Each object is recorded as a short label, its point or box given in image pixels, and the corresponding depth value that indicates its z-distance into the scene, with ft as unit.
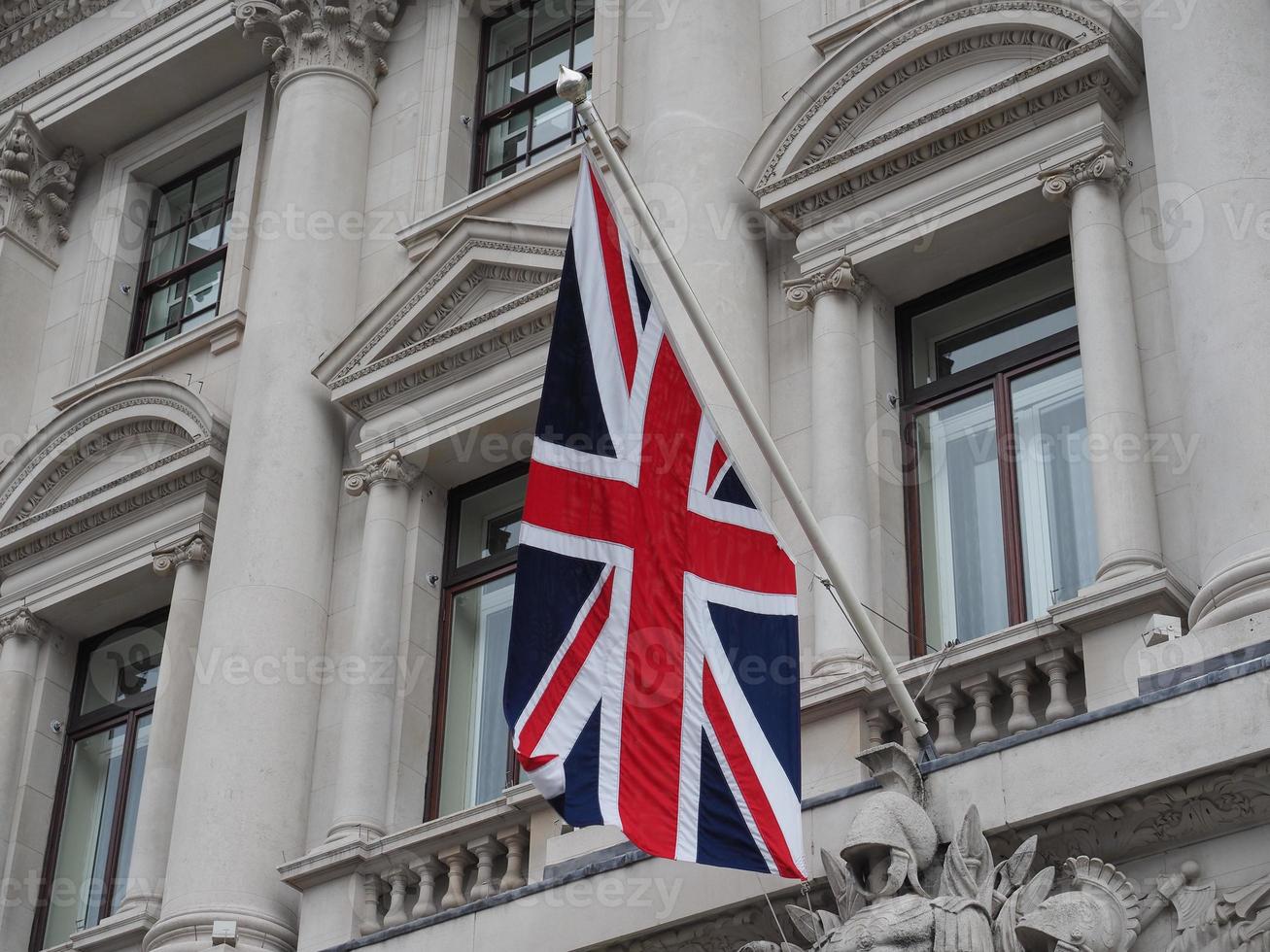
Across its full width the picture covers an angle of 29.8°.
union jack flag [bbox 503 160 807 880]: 40.29
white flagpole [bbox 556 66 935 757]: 40.98
